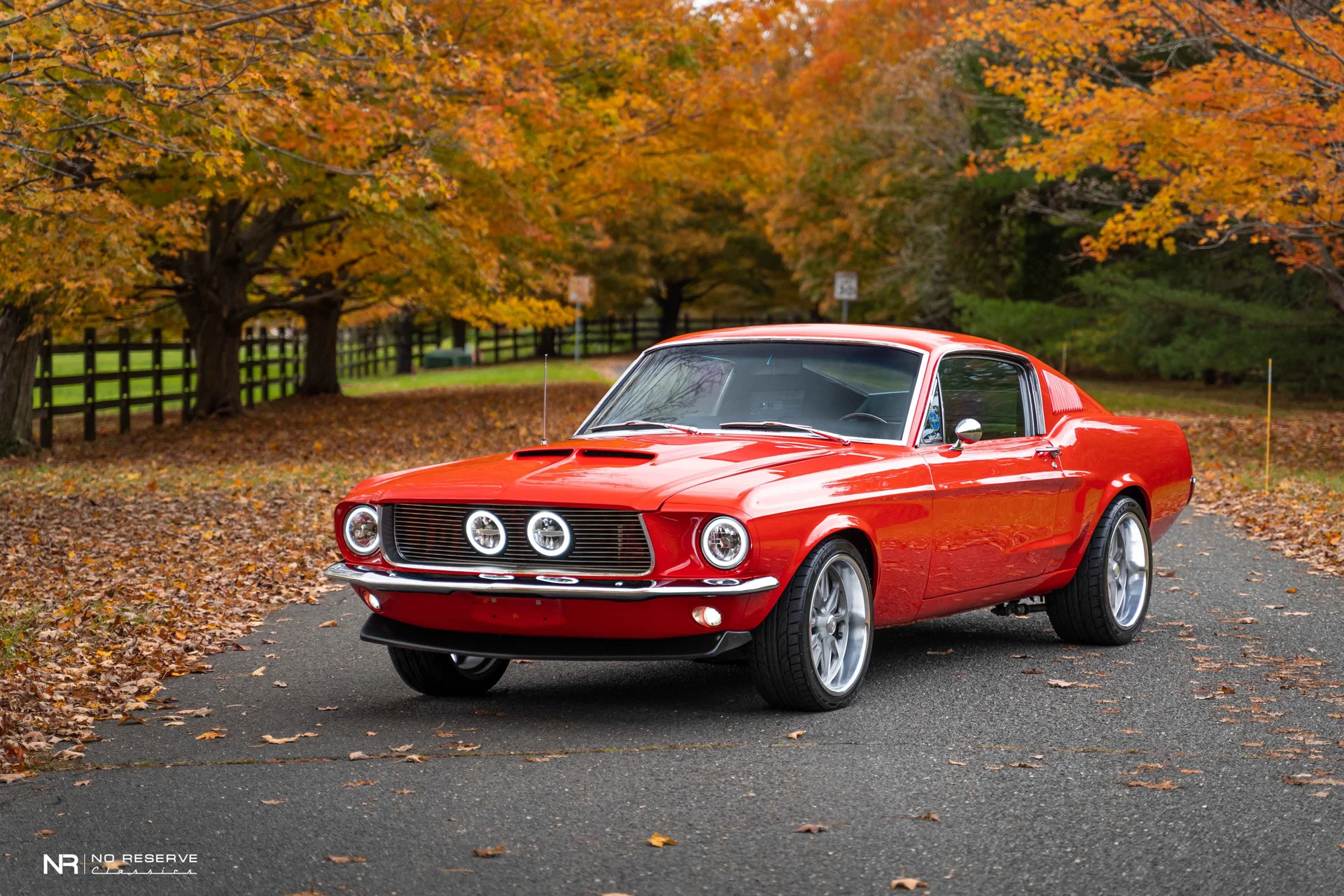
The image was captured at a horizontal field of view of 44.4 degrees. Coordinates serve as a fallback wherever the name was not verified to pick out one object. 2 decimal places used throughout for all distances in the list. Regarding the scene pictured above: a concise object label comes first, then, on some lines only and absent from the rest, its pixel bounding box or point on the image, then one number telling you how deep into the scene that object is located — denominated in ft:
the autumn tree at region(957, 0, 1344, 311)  56.24
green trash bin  192.44
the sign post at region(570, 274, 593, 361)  164.79
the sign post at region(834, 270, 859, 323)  142.20
